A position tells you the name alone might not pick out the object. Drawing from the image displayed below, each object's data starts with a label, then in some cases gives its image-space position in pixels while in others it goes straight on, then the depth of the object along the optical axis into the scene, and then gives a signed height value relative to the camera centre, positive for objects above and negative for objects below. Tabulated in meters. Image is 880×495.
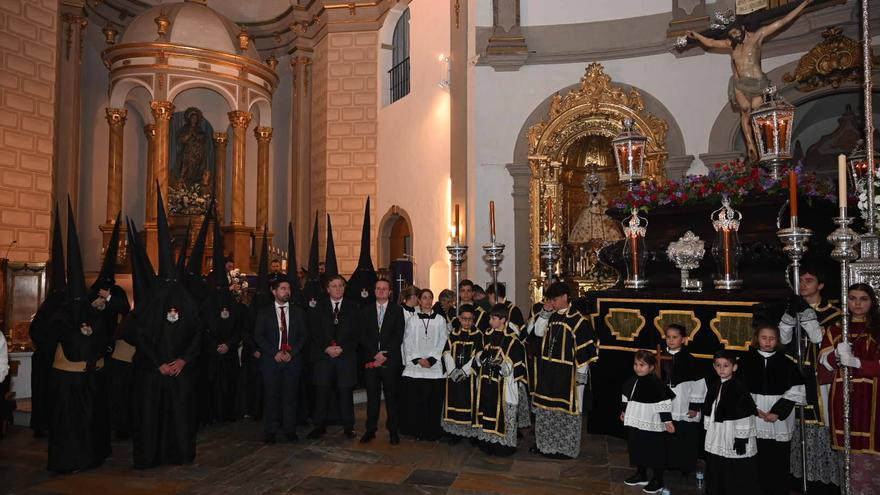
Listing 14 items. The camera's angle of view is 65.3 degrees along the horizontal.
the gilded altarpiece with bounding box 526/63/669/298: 11.36 +2.09
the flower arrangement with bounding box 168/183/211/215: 17.19 +1.89
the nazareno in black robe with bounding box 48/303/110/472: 6.04 -1.10
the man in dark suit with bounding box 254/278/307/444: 7.24 -0.89
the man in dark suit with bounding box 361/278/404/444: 7.23 -0.82
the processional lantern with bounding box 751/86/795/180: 6.86 +1.43
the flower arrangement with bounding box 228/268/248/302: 10.01 -0.15
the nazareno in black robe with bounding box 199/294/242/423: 8.05 -1.05
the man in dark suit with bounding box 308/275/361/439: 7.37 -0.84
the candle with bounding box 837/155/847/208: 4.57 +0.62
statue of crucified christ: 9.06 +2.77
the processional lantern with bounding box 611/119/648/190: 8.15 +1.41
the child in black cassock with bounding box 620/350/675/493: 5.52 -1.18
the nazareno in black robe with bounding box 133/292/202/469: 6.19 -1.12
